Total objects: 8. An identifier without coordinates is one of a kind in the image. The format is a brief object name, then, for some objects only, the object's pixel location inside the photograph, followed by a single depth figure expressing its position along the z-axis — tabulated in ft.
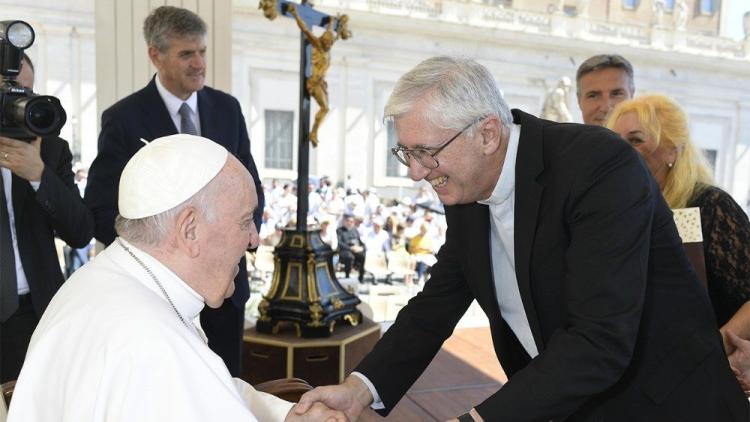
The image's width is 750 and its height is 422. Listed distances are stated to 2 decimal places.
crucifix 13.75
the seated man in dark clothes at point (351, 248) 44.60
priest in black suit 4.95
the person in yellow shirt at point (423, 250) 46.88
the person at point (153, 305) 3.99
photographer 7.95
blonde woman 7.00
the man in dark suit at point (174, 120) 9.55
